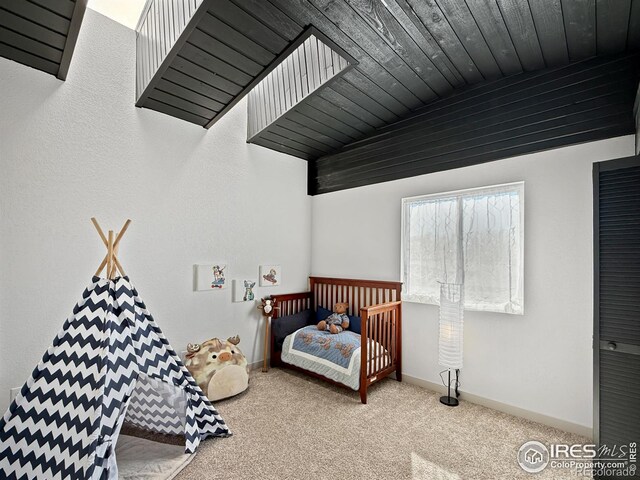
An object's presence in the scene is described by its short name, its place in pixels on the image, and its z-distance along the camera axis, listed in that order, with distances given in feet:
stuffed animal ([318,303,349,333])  11.58
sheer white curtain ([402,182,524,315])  9.08
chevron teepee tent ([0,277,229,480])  5.58
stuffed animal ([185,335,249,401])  9.57
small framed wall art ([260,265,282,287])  12.82
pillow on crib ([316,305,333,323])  13.08
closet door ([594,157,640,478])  5.80
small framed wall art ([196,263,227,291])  10.90
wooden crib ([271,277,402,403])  9.86
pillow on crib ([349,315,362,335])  11.93
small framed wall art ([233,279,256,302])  11.93
